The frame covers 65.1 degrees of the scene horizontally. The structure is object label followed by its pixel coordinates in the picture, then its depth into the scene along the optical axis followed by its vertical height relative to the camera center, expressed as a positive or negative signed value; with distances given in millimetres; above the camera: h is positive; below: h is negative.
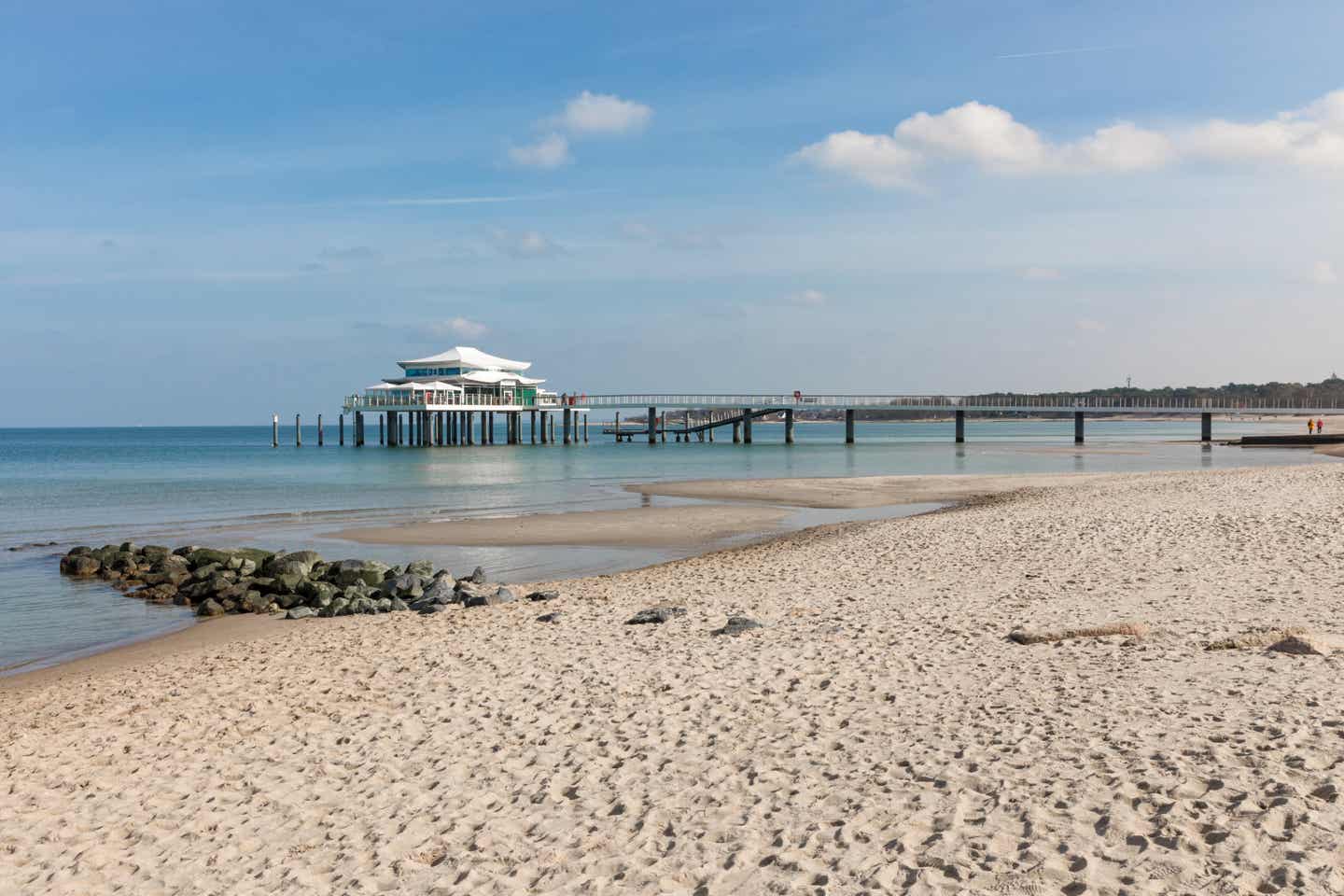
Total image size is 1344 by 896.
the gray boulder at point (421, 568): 14859 -2368
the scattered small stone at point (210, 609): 13500 -2596
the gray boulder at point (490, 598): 12547 -2349
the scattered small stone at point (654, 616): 10383 -2144
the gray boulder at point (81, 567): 16847 -2527
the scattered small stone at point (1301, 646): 7293 -1797
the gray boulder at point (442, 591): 12773 -2326
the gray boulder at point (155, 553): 17031 -2402
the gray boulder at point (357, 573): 14508 -2353
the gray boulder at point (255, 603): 13661 -2565
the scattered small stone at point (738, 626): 9664 -2098
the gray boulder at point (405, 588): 13422 -2366
